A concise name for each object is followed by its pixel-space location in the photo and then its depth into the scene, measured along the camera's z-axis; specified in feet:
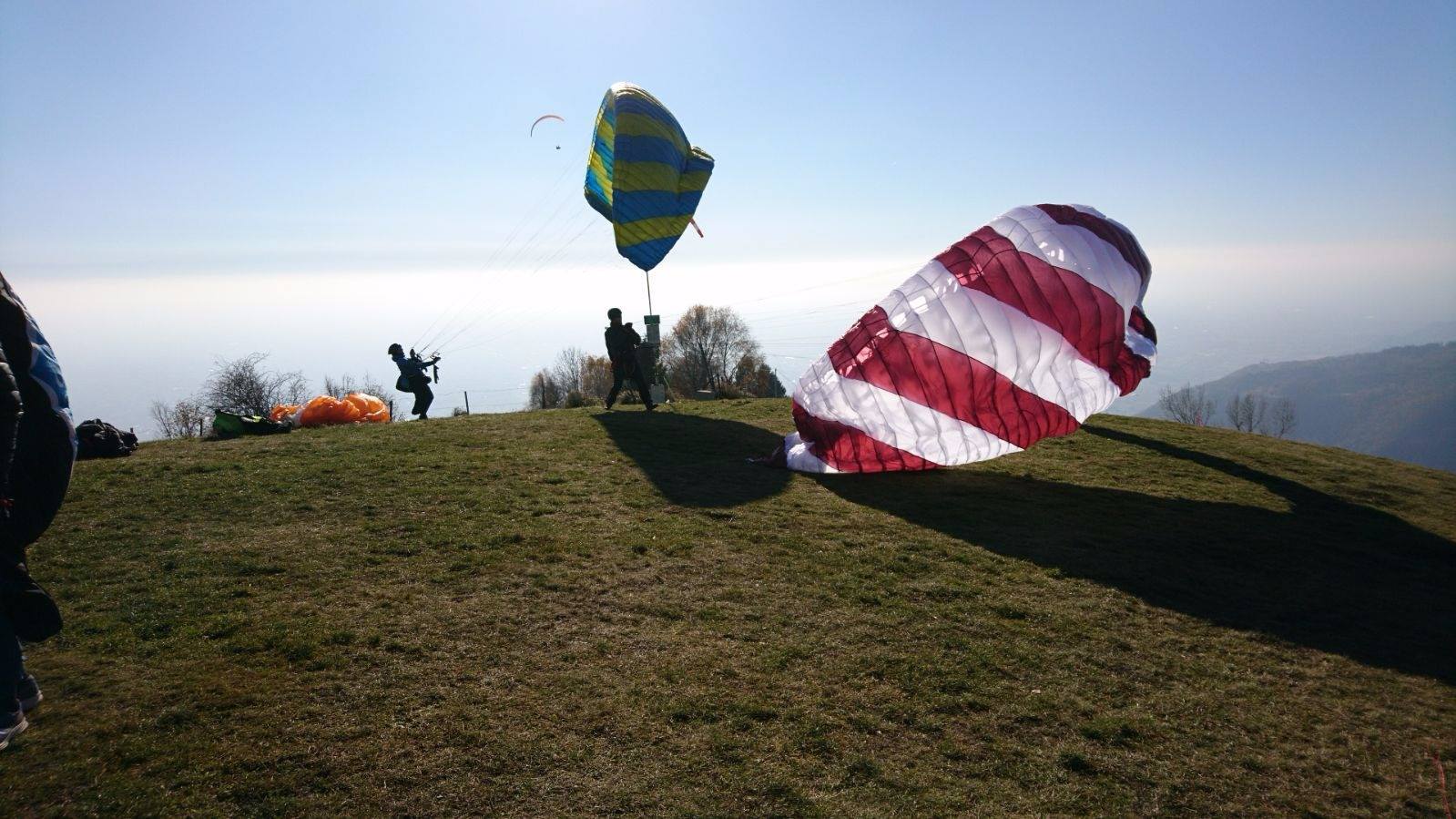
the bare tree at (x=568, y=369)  284.06
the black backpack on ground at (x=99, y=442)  31.48
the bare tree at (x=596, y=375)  225.41
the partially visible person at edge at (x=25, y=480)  11.96
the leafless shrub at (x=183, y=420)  136.92
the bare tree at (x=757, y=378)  209.26
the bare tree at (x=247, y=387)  120.57
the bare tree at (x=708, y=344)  252.62
